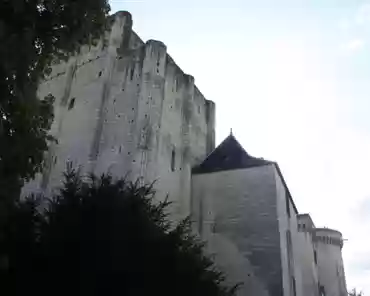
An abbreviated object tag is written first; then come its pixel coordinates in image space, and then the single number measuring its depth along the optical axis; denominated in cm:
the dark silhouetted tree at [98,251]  884
